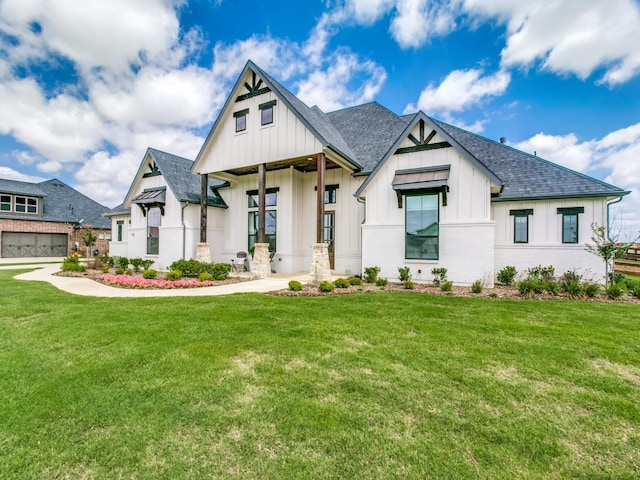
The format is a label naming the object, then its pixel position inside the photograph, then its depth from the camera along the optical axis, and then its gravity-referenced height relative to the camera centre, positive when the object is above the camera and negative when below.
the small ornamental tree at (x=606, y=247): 8.92 -0.15
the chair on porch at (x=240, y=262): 14.67 -1.19
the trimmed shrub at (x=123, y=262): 15.77 -1.29
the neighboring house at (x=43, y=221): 25.00 +1.68
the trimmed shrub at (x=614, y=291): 7.78 -1.36
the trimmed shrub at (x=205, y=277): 11.02 -1.48
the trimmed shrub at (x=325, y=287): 8.94 -1.47
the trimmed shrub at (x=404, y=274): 10.41 -1.22
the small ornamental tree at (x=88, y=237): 26.29 +0.15
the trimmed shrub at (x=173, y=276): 11.19 -1.46
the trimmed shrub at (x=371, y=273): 10.95 -1.27
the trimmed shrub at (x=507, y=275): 10.34 -1.22
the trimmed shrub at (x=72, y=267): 14.27 -1.44
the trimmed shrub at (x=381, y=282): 9.98 -1.46
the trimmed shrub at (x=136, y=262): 15.41 -1.26
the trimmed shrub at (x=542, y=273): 10.58 -1.17
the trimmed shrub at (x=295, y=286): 9.11 -1.47
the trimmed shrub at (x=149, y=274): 11.86 -1.47
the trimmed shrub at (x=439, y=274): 10.05 -1.22
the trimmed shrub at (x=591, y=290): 7.95 -1.35
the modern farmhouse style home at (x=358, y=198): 10.47 +1.88
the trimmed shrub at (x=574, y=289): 8.00 -1.33
